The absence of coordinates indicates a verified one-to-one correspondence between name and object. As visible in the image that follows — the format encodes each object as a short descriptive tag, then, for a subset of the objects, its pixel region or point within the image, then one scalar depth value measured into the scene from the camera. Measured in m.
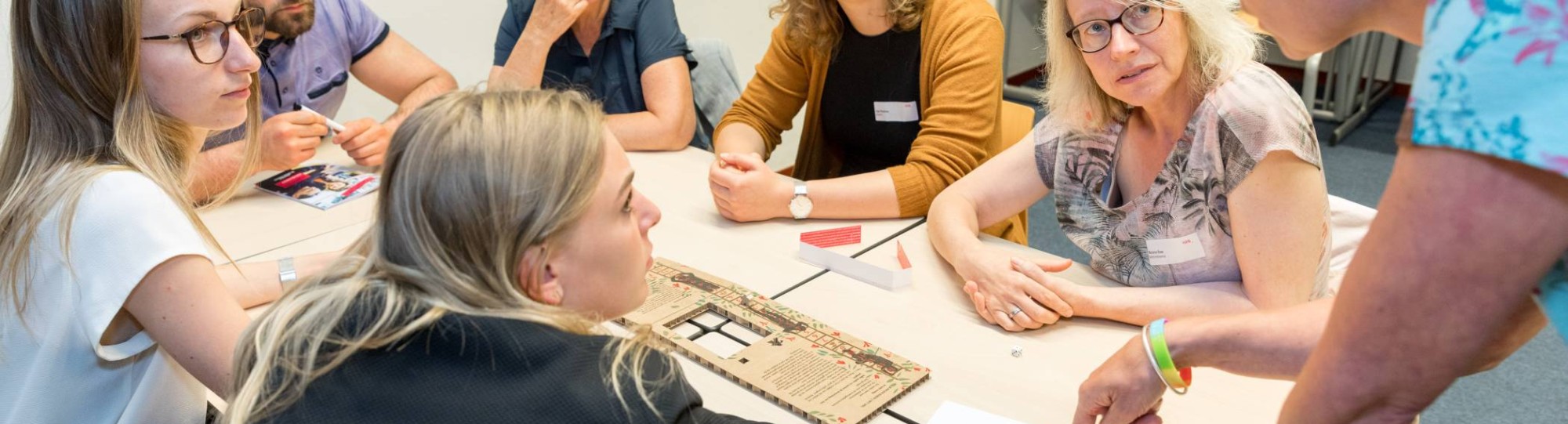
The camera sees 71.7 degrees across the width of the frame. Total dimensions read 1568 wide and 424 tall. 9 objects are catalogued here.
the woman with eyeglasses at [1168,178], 1.51
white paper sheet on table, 1.35
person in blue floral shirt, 0.63
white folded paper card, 1.75
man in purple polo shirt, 2.19
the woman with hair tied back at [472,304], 0.94
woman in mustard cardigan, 2.09
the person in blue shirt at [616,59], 2.55
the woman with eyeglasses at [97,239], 1.25
